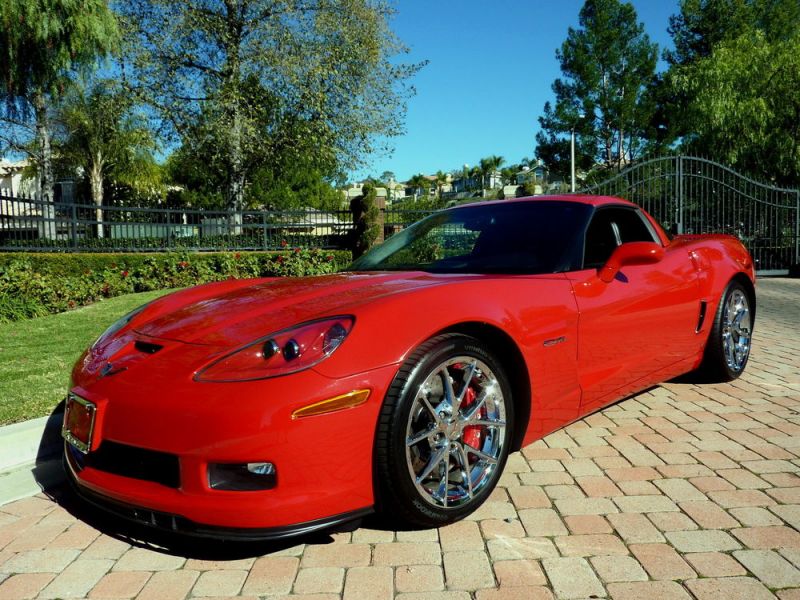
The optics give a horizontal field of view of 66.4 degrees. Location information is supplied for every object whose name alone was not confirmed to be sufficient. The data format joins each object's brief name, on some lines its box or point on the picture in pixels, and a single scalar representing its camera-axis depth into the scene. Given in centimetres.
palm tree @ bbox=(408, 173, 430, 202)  10338
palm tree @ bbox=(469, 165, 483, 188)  10975
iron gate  1312
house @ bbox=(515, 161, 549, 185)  9192
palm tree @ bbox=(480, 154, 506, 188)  10544
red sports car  207
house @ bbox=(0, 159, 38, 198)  5102
